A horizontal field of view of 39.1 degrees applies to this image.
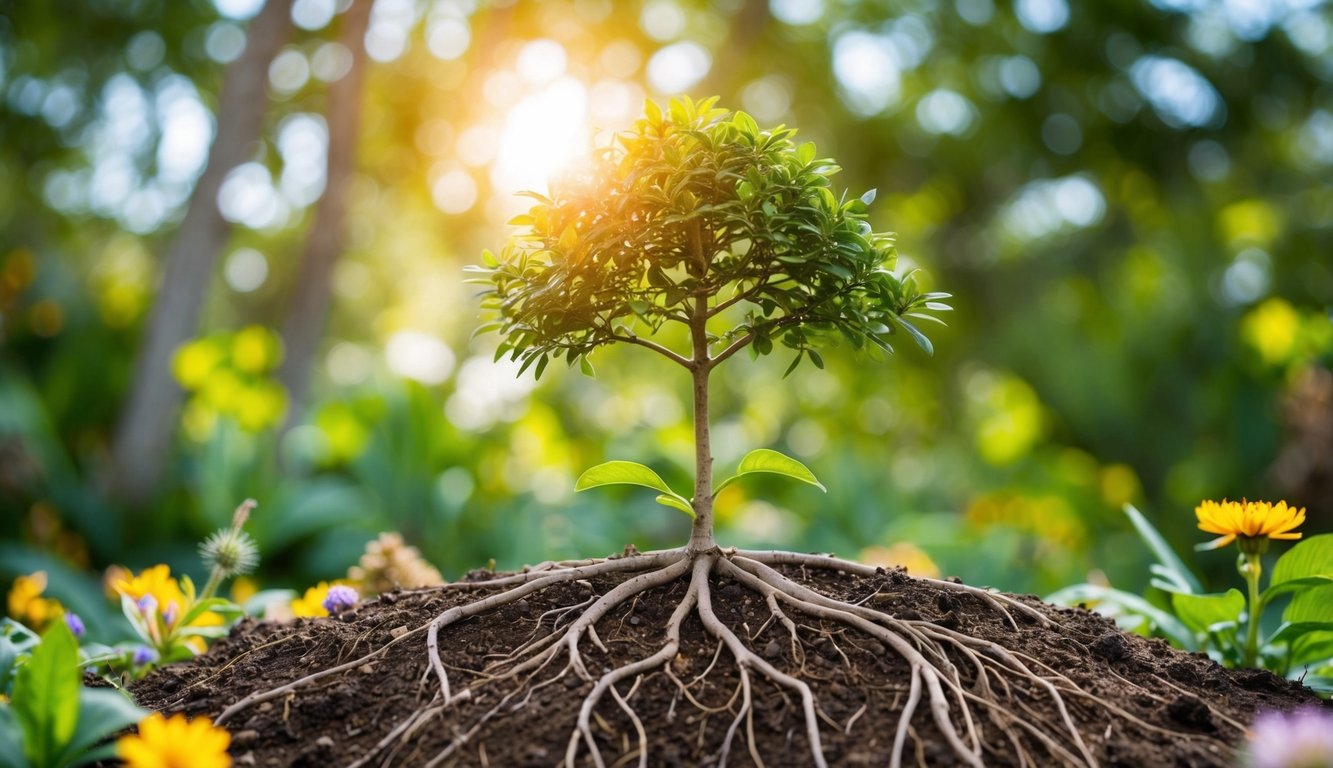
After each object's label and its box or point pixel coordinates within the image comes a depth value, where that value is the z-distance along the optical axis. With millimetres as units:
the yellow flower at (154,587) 1107
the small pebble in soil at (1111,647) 987
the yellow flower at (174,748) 817
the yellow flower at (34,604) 1154
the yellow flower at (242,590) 1503
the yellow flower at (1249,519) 1010
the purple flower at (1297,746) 798
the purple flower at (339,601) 1091
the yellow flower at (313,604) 1151
